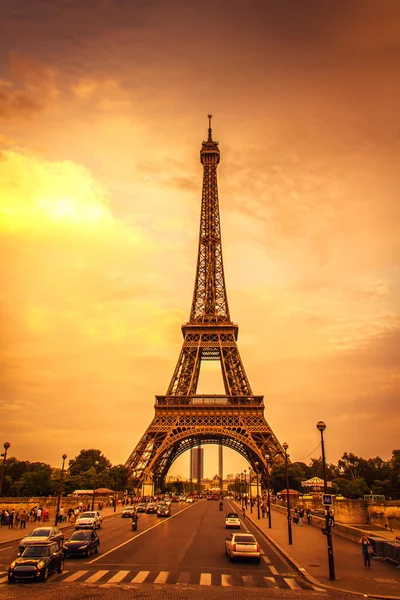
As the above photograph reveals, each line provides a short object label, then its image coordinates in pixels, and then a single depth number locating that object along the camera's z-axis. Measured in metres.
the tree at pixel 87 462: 126.31
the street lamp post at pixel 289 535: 32.00
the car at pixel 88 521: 34.56
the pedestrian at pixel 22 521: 41.44
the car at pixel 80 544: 25.23
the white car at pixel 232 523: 41.91
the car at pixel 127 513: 54.19
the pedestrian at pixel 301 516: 50.50
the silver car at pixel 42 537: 21.17
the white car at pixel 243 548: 24.36
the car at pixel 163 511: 57.16
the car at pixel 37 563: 19.06
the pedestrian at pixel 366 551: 23.11
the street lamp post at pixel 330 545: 20.53
